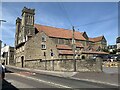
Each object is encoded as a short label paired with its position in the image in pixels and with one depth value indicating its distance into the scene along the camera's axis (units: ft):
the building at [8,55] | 121.80
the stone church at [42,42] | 86.65
